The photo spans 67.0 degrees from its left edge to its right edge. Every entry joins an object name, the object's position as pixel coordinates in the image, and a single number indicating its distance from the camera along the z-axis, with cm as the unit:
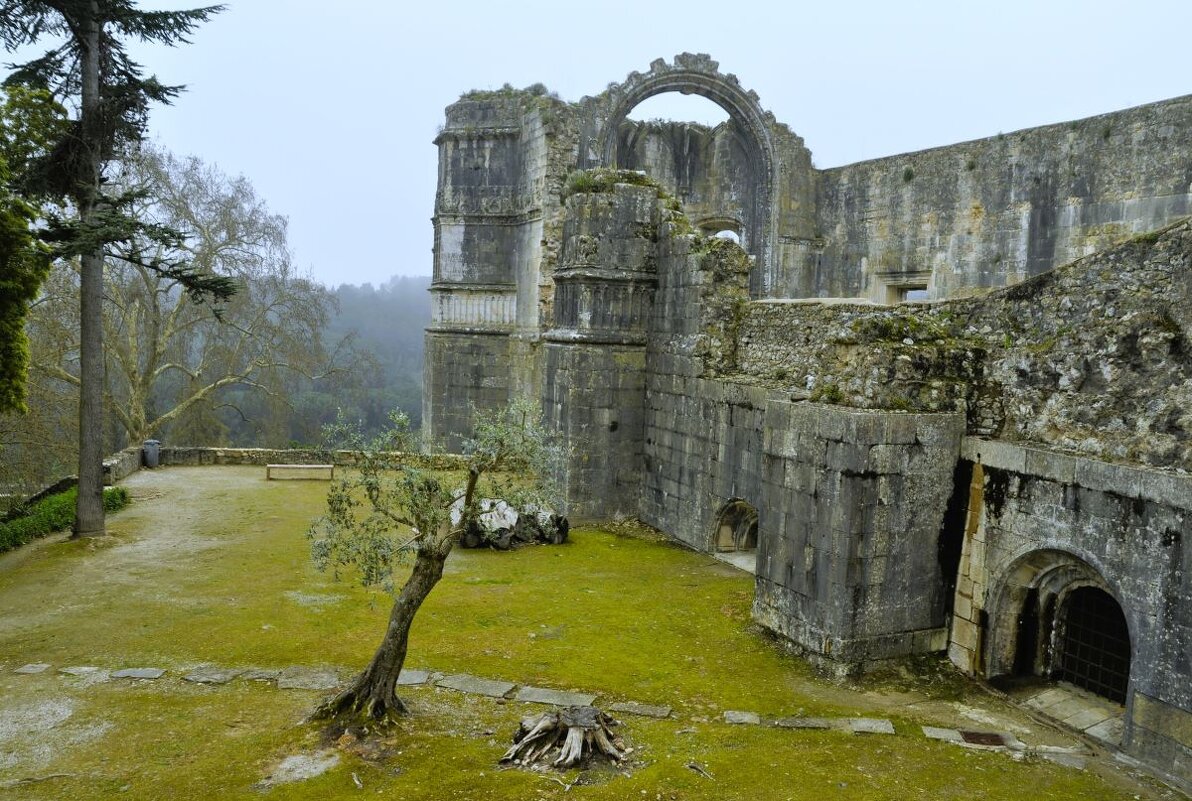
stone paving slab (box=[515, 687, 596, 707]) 713
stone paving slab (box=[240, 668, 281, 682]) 752
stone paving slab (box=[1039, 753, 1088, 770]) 611
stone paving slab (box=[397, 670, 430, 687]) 745
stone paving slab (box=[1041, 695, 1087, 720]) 687
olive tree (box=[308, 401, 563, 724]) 658
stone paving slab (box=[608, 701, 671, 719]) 692
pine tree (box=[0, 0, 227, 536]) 1210
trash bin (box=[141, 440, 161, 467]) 1847
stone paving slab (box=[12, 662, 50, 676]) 771
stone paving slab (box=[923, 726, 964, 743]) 650
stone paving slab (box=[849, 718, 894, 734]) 663
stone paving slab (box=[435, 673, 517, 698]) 730
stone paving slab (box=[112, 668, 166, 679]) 758
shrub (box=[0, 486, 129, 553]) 1227
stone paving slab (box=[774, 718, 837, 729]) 673
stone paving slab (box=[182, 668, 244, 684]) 747
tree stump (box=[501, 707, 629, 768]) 602
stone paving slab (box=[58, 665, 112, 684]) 753
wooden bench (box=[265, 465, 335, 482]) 1780
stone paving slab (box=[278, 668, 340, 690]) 735
